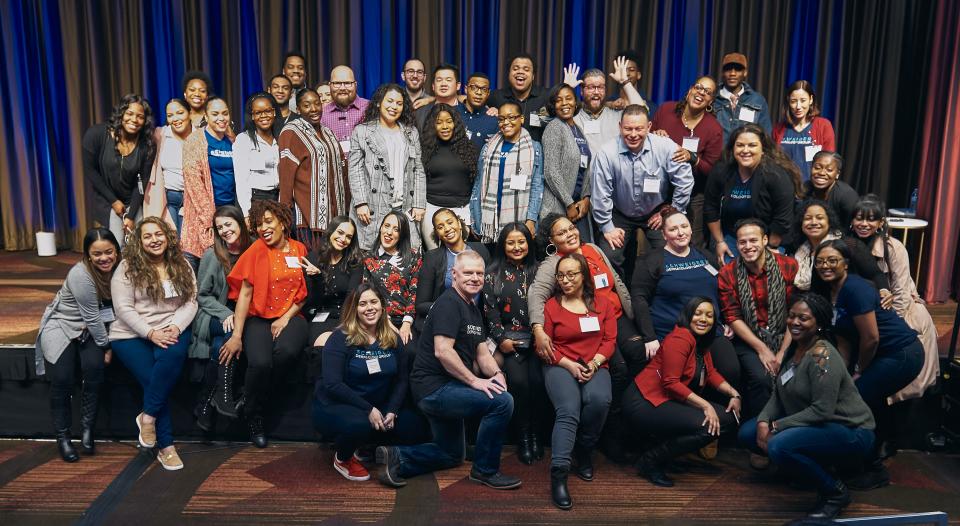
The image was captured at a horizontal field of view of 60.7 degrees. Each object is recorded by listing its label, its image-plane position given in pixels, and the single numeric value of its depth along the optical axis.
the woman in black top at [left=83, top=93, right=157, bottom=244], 4.36
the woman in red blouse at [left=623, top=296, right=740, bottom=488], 3.39
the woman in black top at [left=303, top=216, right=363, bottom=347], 3.93
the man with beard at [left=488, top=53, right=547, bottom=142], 4.59
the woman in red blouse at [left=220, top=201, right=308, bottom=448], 3.70
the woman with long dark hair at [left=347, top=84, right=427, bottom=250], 4.28
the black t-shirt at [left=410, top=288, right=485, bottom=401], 3.36
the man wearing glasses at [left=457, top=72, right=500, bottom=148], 4.48
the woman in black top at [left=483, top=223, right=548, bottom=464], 3.65
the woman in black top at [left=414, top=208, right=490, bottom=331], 3.88
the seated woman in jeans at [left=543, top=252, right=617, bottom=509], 3.44
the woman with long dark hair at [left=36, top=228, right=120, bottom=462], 3.59
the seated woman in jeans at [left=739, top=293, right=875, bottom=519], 3.14
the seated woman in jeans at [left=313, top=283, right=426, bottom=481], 3.39
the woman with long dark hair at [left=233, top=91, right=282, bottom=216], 4.29
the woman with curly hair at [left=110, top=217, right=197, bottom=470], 3.59
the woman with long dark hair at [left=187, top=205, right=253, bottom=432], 3.71
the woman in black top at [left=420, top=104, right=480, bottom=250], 4.31
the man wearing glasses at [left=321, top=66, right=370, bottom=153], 4.61
